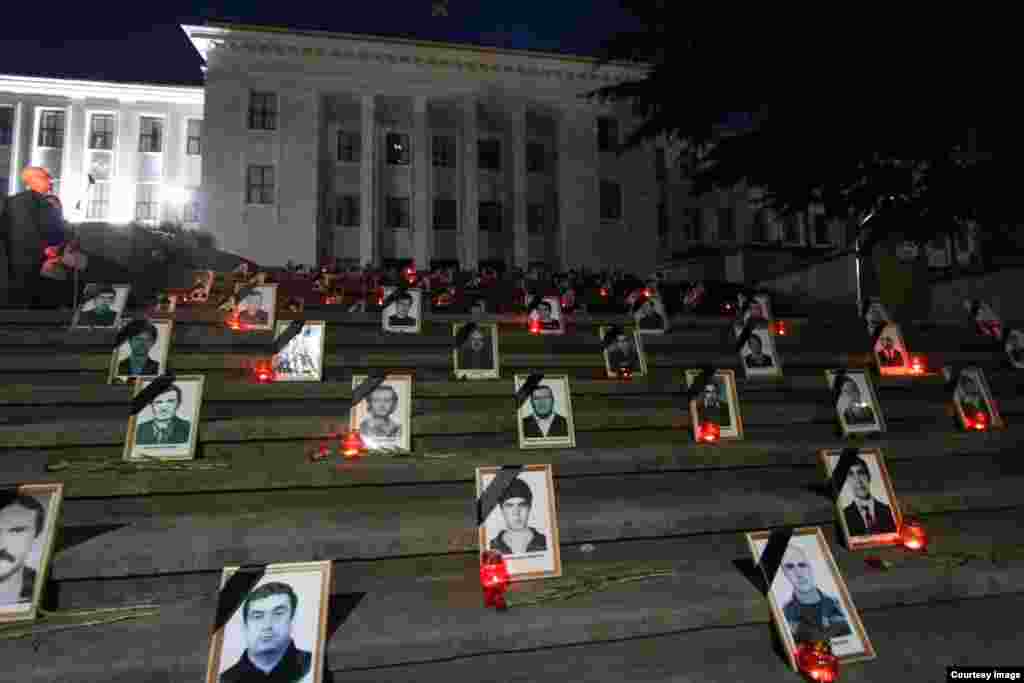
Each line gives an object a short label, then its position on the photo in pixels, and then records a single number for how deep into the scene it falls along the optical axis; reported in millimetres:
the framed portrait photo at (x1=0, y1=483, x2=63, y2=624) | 1987
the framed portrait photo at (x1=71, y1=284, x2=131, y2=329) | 4660
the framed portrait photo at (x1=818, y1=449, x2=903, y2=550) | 2756
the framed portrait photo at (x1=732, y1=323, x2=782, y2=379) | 4660
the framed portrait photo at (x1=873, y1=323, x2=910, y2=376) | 4906
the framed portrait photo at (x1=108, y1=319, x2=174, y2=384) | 3785
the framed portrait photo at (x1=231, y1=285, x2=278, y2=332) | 4934
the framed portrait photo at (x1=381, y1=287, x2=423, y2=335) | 5285
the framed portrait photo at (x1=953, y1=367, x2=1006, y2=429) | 4000
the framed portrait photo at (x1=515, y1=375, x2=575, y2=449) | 3379
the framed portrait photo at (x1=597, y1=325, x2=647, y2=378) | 4520
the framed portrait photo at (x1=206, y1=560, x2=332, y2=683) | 1752
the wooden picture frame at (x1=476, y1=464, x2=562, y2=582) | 2385
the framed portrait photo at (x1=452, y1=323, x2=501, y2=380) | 4285
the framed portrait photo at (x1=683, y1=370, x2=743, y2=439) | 3648
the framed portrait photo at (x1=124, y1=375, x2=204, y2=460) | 2951
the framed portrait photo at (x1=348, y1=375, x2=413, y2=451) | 3256
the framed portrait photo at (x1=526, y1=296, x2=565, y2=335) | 5547
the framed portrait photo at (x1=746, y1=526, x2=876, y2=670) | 2043
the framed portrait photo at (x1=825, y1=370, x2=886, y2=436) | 3779
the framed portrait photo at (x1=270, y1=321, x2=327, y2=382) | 3982
